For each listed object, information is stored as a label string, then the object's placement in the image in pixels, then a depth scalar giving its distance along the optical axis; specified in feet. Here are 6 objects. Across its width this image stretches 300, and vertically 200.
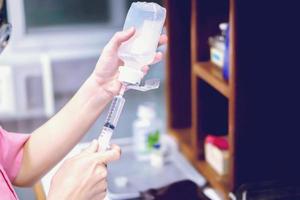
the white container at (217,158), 4.43
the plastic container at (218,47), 4.44
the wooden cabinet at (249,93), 3.92
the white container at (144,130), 5.12
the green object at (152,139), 5.09
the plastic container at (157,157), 5.01
